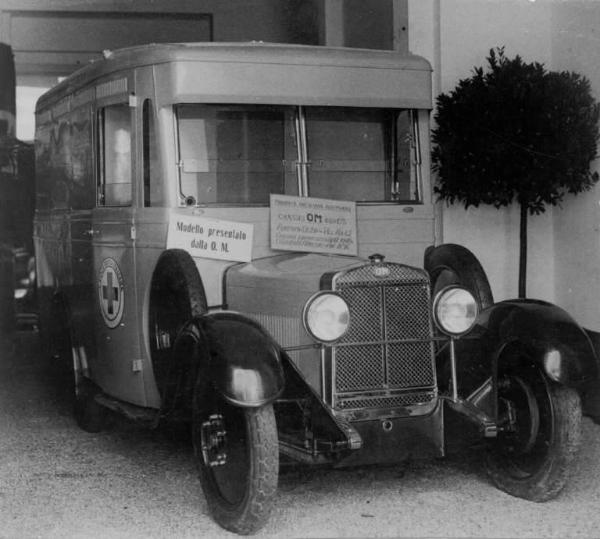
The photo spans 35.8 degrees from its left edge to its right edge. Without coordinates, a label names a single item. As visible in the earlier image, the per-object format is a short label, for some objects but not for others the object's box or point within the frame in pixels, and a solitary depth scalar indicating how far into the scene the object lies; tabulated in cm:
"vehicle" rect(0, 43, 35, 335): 788
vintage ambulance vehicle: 384
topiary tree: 586
